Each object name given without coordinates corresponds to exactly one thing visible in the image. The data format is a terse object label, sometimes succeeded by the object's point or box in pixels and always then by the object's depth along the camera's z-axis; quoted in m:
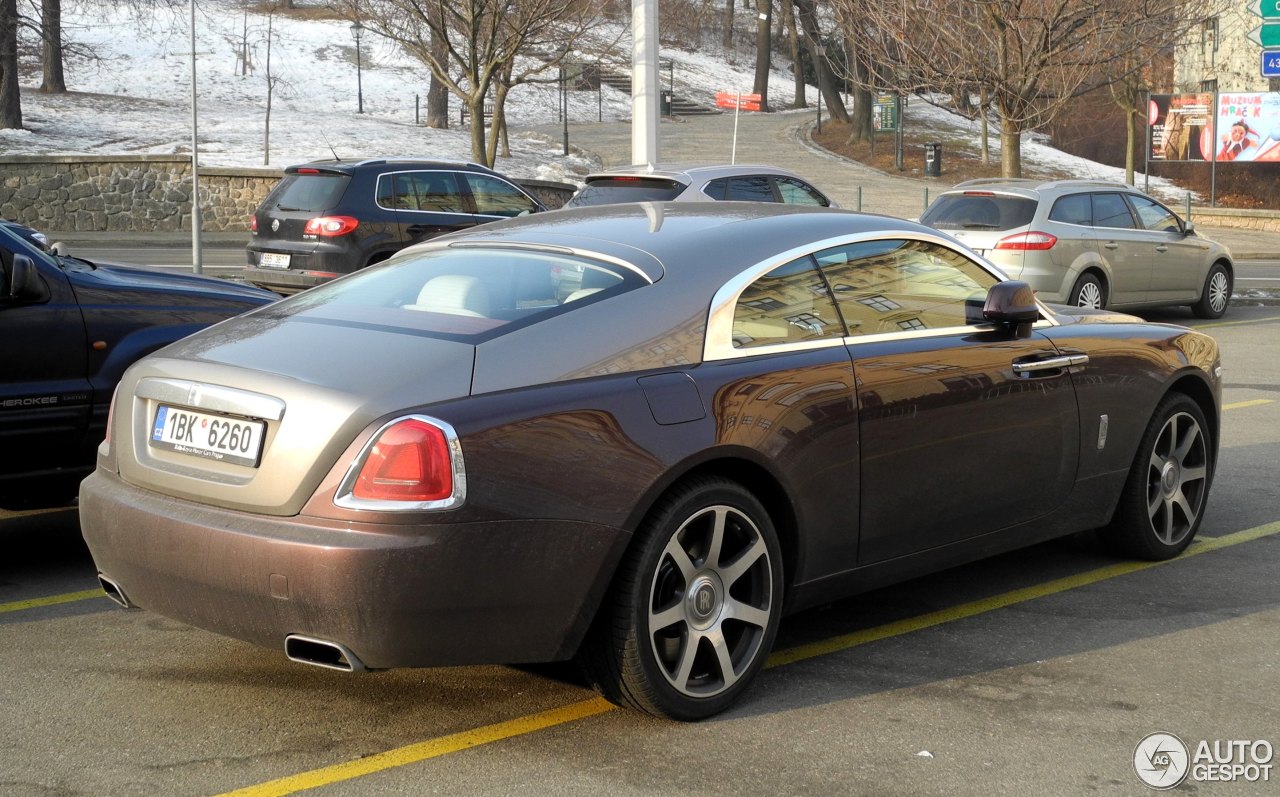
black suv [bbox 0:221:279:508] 6.09
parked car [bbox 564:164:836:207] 13.65
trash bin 44.16
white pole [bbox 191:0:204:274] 21.34
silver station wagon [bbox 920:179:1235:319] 14.91
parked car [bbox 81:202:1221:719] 3.83
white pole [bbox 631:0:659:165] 16.83
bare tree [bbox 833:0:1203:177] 23.09
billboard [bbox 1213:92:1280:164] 36.81
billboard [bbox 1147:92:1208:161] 37.25
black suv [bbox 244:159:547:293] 14.55
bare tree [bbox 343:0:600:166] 28.08
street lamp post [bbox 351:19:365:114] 53.83
